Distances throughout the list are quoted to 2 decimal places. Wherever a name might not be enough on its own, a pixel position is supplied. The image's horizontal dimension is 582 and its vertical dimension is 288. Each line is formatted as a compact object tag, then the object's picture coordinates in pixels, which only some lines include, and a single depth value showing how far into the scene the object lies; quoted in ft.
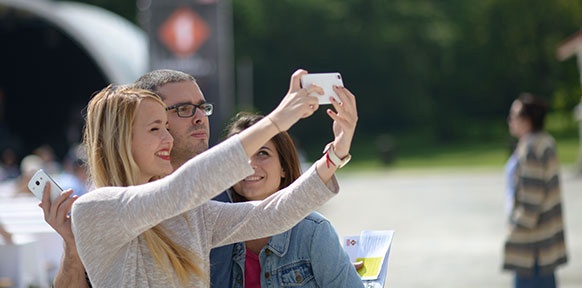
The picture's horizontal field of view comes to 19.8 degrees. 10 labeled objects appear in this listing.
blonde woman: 15.18
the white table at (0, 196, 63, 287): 40.39
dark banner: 88.67
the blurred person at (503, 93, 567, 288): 41.17
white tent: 124.83
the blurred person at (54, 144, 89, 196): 59.42
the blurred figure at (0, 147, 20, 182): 107.15
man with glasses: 19.82
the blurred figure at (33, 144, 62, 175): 98.27
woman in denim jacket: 19.09
